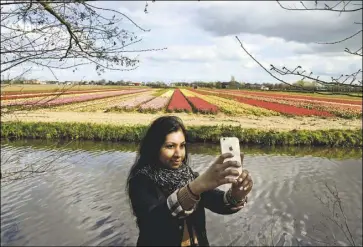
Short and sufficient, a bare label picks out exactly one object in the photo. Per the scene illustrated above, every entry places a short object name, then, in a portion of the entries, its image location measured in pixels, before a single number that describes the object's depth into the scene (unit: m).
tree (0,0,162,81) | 2.40
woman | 1.33
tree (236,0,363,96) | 1.50
